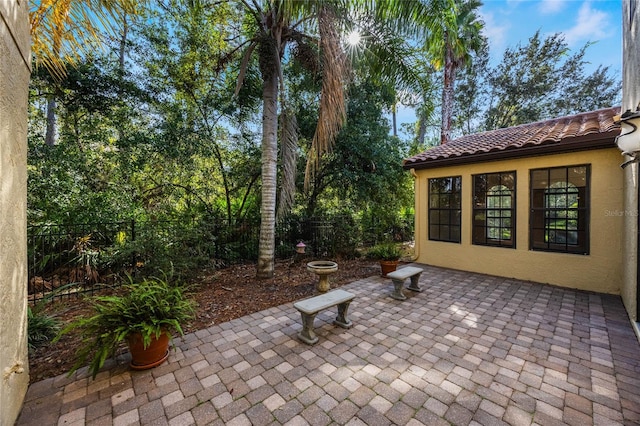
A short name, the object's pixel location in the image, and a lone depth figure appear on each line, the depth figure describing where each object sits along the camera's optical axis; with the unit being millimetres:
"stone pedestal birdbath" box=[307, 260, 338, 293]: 4914
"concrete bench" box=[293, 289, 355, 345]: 3064
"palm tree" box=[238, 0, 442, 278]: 4289
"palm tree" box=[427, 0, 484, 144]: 10368
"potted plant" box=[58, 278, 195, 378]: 2340
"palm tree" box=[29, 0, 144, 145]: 2482
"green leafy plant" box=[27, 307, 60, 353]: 2939
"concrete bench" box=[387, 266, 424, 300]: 4473
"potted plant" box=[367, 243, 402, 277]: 5781
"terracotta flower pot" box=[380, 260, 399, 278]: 5773
